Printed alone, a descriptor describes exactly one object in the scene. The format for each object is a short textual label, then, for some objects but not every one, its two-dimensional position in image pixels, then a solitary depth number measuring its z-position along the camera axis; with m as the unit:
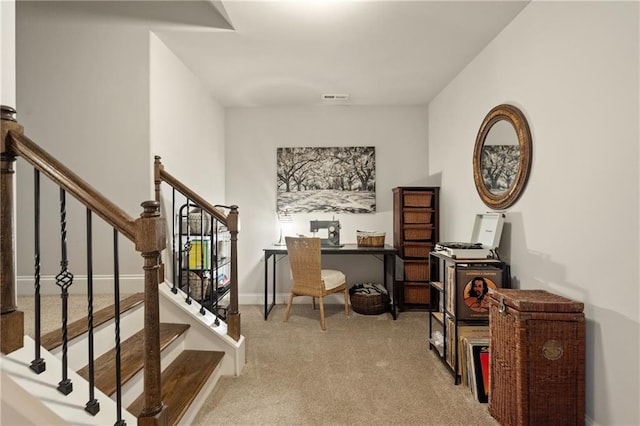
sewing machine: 4.02
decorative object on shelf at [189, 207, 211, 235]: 2.82
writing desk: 3.63
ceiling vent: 3.87
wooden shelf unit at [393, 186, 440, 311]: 3.85
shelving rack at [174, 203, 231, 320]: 2.76
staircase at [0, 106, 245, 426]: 1.16
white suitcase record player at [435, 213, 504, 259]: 2.38
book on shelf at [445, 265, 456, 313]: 2.31
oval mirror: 2.24
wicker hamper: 1.65
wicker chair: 3.30
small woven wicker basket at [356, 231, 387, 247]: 3.93
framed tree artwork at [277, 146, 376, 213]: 4.31
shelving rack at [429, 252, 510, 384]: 2.28
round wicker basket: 3.73
